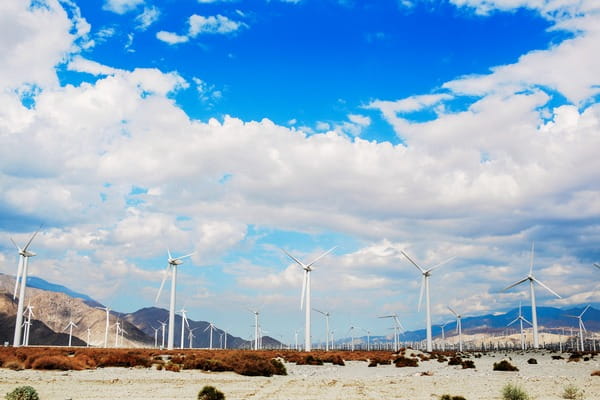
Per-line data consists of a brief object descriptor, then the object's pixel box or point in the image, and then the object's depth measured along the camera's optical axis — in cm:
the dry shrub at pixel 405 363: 5719
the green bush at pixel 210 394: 2320
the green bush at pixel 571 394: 2575
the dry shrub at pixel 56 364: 3781
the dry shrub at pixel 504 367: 4938
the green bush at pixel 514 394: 2258
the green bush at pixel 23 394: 2178
